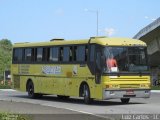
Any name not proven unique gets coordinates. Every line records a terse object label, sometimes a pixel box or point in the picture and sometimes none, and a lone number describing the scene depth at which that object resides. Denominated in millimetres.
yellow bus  24406
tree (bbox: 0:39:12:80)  122938
